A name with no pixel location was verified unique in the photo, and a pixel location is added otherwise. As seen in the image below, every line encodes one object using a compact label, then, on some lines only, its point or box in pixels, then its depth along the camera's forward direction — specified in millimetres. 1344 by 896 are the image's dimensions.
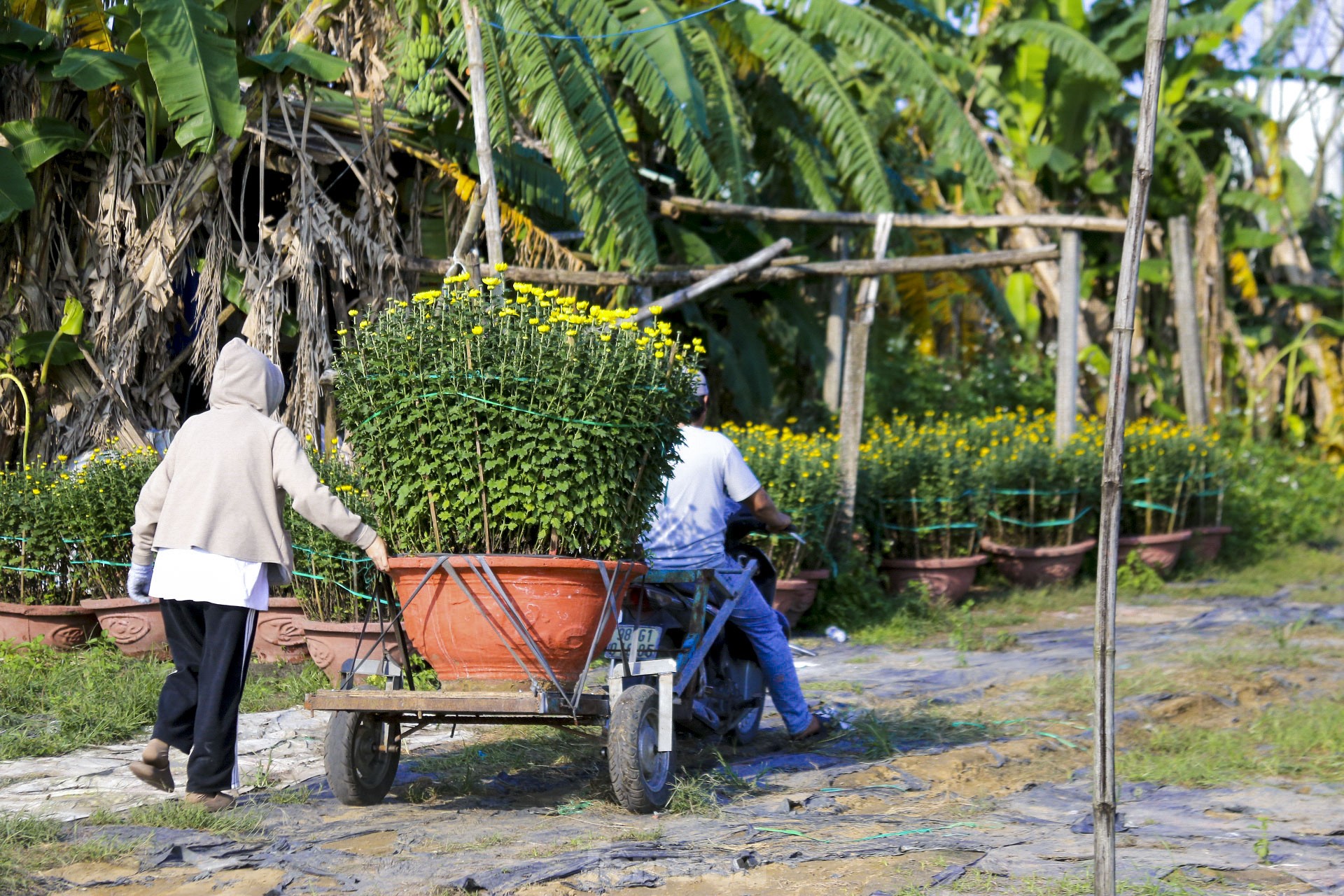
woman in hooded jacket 9227
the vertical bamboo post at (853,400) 19516
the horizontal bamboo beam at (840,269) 20219
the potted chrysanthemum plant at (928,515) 20359
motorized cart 8930
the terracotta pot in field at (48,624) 14914
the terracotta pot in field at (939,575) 20219
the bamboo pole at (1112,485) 6141
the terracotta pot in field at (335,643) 13445
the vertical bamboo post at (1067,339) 23703
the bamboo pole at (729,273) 21625
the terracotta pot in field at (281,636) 14328
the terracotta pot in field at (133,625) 14547
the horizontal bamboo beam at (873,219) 22828
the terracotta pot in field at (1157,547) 23578
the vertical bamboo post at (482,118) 16516
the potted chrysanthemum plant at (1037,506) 21672
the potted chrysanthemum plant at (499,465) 9055
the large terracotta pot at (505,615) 9000
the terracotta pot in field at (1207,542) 25219
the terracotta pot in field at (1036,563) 21812
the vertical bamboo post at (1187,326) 27922
